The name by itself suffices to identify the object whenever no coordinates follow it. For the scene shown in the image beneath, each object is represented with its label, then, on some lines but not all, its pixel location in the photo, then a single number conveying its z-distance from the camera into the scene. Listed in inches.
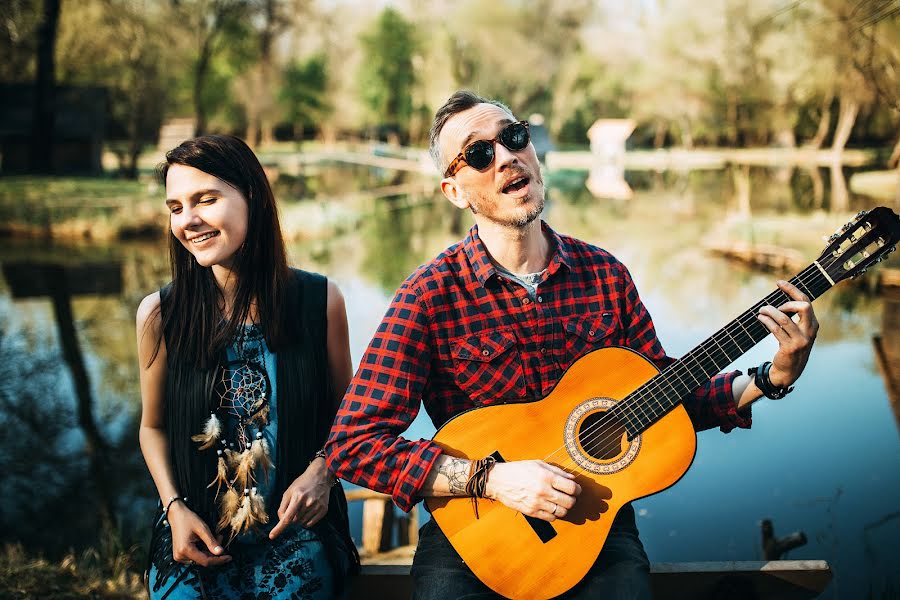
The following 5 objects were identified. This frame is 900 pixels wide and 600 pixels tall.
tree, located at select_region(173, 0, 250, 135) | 565.0
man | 69.9
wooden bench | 76.1
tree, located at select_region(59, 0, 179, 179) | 491.5
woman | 74.0
